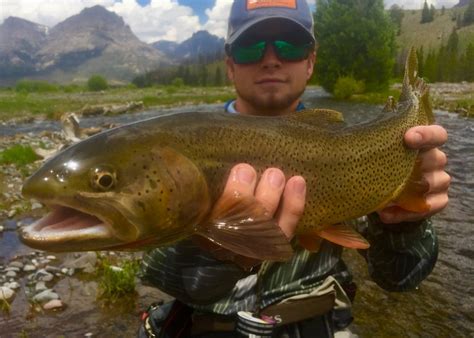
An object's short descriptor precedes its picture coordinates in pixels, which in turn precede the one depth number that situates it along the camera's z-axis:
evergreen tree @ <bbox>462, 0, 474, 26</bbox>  146.75
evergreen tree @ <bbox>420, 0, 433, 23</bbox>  175.50
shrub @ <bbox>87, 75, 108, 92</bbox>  78.00
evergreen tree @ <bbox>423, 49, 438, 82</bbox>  58.91
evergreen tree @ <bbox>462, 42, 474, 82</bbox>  62.91
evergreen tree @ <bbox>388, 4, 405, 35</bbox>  171.50
